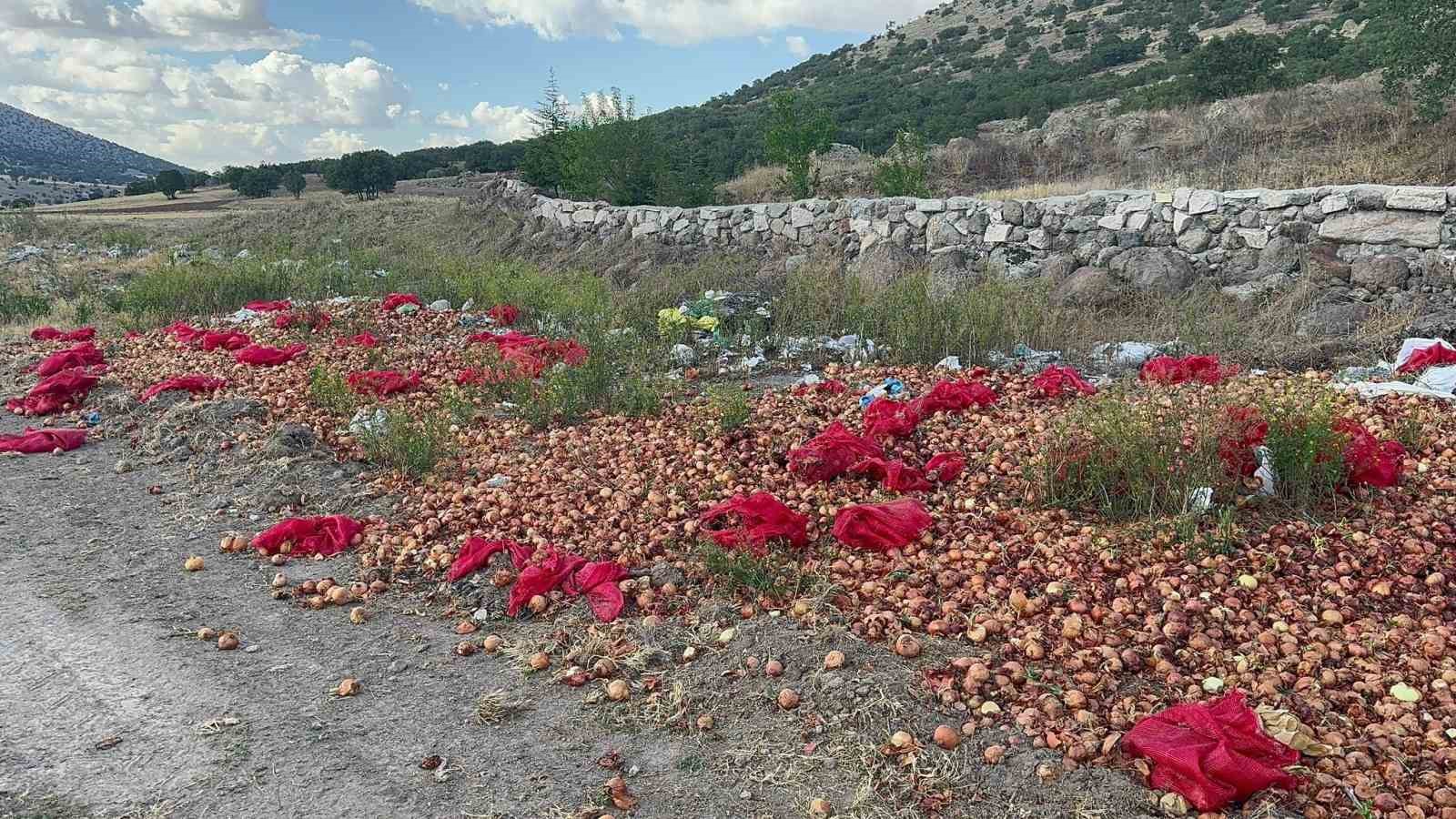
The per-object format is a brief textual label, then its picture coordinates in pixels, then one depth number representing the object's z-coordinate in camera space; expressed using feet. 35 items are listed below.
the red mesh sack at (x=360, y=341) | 28.02
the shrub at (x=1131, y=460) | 12.76
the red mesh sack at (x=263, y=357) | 26.09
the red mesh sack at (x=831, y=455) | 15.46
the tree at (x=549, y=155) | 55.62
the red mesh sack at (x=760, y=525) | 13.24
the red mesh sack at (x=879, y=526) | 12.97
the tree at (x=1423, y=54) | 38.83
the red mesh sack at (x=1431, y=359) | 19.16
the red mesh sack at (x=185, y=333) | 30.09
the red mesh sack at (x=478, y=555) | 13.57
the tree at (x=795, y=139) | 50.67
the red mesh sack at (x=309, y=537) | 14.89
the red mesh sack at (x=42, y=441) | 20.33
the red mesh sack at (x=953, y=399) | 18.30
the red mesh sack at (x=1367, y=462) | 12.95
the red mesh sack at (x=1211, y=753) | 7.89
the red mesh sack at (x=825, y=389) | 21.04
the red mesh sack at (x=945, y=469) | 15.12
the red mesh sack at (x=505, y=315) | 30.91
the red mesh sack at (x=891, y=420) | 16.85
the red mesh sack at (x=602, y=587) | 12.17
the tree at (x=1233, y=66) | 61.31
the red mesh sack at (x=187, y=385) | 23.45
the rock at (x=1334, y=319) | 23.38
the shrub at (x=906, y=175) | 45.03
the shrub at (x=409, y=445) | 17.65
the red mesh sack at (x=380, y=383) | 22.70
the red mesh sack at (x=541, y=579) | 12.64
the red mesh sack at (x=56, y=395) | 23.79
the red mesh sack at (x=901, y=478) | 14.80
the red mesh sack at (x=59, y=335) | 31.89
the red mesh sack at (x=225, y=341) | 28.48
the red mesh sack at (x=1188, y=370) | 18.99
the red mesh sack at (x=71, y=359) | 26.48
